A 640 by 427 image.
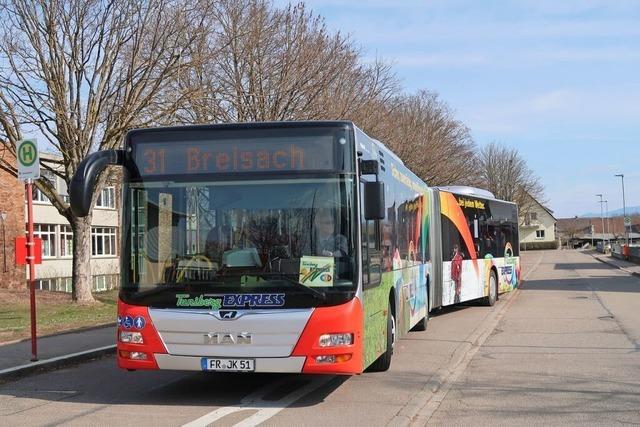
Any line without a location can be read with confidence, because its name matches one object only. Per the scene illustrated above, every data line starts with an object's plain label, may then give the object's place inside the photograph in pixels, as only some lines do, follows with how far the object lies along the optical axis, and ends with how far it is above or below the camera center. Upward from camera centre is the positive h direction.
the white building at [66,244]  43.06 +0.63
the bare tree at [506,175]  77.00 +6.92
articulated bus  7.15 +0.03
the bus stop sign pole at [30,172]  10.07 +1.17
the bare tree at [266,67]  24.41 +6.18
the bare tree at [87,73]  20.95 +5.40
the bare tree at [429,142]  37.69 +5.89
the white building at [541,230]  114.62 +1.47
